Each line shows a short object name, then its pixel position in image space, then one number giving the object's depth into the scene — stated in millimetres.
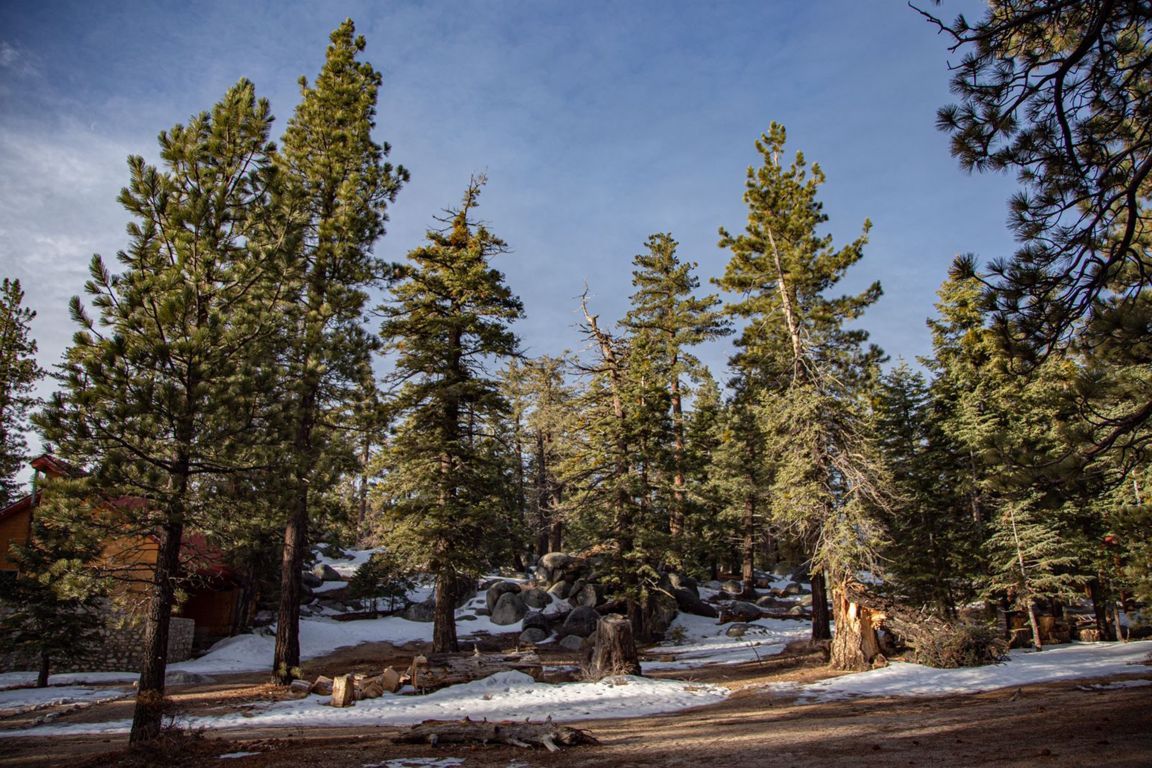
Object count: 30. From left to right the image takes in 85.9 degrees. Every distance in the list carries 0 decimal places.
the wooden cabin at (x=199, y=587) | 22453
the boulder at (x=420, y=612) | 31016
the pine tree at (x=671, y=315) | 31188
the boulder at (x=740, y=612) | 29078
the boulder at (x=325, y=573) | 35719
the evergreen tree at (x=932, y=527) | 19672
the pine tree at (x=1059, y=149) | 5738
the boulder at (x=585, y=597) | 29945
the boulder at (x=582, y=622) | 26891
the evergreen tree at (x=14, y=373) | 26234
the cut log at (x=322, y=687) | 13961
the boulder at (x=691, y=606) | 30359
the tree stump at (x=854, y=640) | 15508
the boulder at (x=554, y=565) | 32969
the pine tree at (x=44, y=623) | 16328
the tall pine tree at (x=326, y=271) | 10719
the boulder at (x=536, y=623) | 27594
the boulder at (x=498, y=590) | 31562
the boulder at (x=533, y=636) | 26188
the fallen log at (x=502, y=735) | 8055
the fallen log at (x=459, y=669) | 14000
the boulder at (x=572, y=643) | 24862
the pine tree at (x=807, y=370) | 17250
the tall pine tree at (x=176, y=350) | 8422
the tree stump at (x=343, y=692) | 12609
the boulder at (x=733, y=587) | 36094
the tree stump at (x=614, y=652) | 15016
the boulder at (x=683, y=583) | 30828
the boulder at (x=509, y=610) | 29781
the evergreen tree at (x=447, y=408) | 17562
